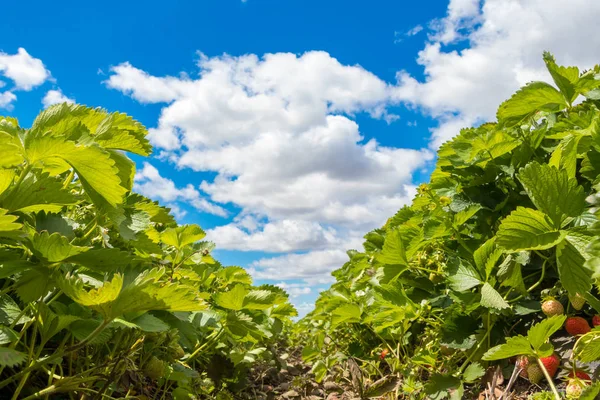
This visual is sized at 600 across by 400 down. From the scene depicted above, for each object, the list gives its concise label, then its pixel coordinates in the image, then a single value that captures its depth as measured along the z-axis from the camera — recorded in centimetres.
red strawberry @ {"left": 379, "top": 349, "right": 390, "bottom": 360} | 108
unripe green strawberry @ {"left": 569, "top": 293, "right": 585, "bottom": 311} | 61
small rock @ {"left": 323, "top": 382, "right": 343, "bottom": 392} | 112
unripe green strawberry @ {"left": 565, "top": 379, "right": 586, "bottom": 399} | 54
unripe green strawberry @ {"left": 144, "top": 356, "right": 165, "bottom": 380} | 66
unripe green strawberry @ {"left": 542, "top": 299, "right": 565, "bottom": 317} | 62
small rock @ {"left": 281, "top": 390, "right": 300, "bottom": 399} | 116
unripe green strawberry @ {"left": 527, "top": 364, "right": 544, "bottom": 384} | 63
